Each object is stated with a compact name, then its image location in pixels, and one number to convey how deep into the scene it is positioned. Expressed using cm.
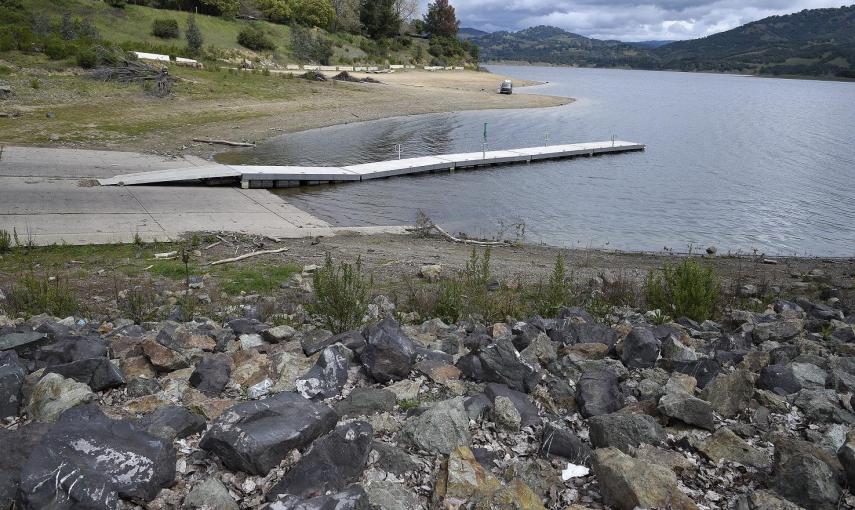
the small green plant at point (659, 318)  795
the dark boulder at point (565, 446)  402
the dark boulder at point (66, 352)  518
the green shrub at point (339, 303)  692
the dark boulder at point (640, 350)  578
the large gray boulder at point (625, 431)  415
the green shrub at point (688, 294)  832
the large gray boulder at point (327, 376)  481
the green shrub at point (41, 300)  756
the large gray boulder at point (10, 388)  435
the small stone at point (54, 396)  428
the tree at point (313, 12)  7353
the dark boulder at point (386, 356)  514
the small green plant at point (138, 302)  753
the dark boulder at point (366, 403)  451
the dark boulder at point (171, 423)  391
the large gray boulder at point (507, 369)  514
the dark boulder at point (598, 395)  472
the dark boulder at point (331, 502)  317
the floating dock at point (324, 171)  1864
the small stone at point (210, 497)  330
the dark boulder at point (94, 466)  317
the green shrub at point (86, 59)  3303
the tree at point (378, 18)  8345
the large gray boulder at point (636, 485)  343
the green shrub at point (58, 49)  3344
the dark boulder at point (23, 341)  532
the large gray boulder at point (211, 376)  482
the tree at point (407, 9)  10162
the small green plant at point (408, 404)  468
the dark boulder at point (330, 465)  344
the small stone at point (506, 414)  443
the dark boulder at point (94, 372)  474
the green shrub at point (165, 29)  5119
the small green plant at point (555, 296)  838
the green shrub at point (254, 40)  5788
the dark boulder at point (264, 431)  361
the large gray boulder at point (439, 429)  403
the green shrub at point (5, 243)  1109
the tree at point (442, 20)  9838
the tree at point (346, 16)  8312
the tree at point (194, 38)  4841
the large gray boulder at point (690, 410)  439
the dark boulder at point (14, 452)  321
